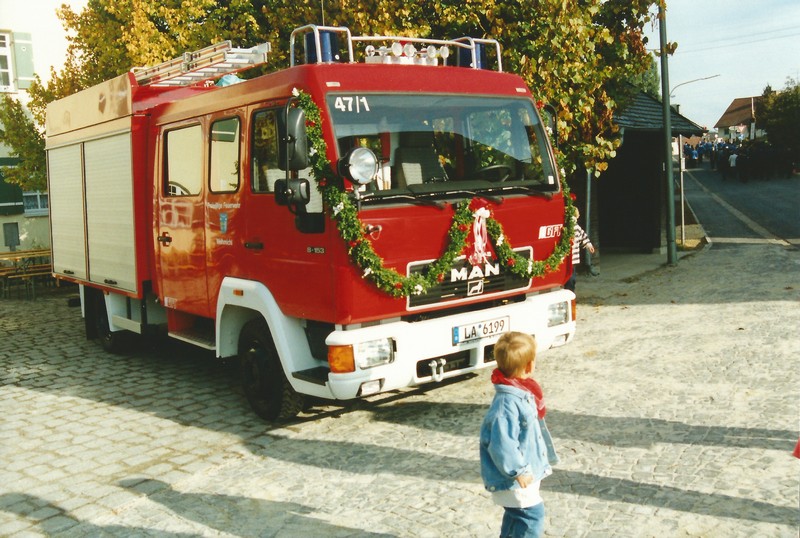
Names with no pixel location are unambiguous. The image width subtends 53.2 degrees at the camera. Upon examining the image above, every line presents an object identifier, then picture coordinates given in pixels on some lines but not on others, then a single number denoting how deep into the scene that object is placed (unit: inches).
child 138.0
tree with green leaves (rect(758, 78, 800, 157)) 1855.3
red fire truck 215.6
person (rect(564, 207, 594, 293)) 386.9
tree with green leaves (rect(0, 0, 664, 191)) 393.7
